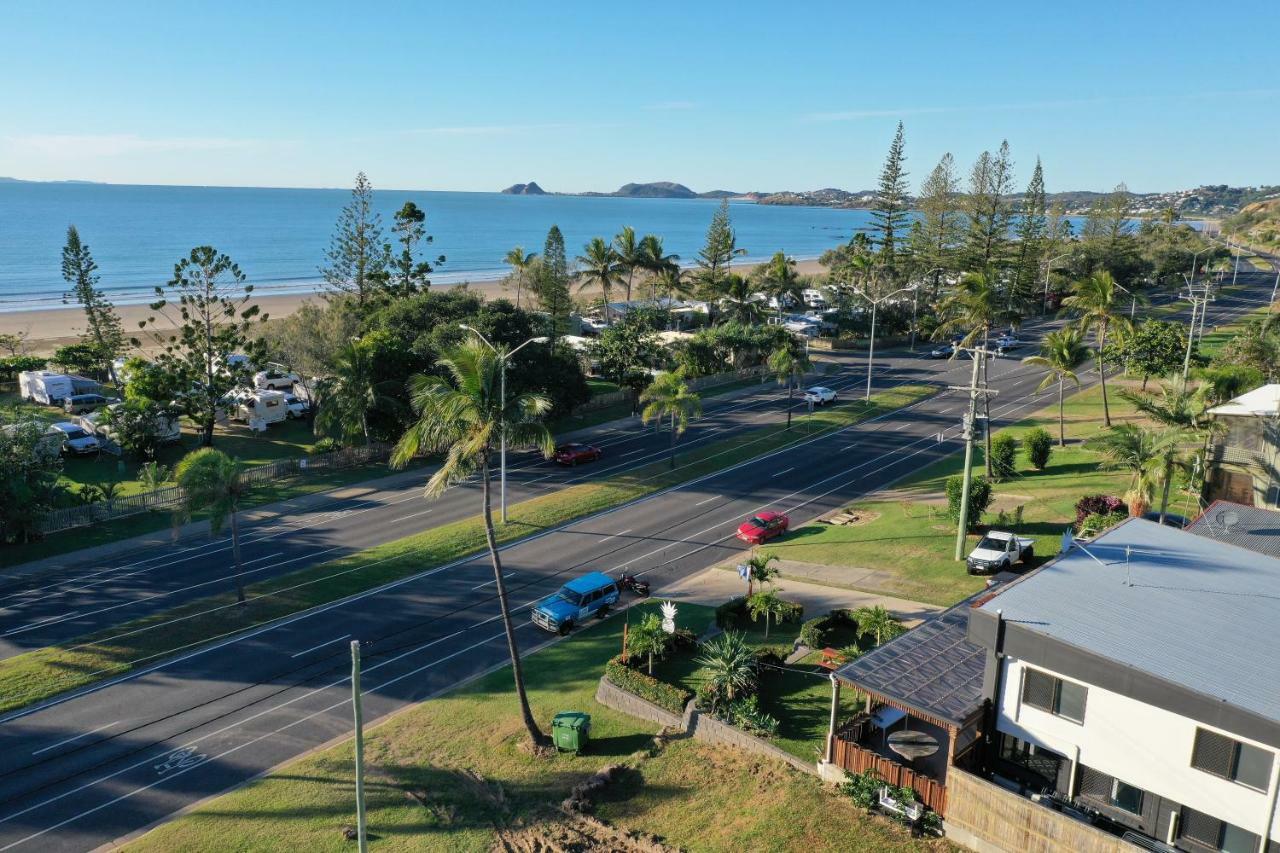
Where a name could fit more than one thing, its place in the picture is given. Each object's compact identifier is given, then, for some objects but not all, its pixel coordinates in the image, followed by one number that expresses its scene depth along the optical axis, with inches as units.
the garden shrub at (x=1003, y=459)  1695.4
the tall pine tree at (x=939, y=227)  3713.1
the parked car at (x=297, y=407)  2236.7
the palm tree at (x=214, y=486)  1119.6
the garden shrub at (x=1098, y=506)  1296.8
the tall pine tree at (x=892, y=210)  3764.8
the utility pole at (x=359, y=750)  572.7
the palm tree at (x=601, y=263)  3080.7
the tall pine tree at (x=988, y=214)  3681.1
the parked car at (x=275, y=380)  2336.7
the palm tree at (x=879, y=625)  943.0
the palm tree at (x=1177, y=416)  1173.2
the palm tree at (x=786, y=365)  2194.9
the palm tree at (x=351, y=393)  1839.3
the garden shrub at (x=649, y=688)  868.0
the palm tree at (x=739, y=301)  3186.5
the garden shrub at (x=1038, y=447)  1694.1
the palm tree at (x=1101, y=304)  2198.9
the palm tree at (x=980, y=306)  1800.0
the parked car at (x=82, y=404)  2162.9
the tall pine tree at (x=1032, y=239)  3853.3
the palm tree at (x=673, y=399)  1817.2
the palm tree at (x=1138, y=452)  1168.8
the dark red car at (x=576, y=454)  1890.1
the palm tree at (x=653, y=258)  3159.5
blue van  1119.0
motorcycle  1240.2
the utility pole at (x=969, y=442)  1165.1
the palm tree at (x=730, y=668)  855.7
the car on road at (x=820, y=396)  2415.1
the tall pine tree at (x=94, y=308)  2367.1
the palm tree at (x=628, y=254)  3137.3
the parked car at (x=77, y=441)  1872.5
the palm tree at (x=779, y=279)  3700.8
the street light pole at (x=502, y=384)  848.8
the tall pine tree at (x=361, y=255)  2651.3
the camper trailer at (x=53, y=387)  2192.4
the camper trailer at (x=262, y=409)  2126.0
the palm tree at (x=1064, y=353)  1839.3
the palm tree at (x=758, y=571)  1114.1
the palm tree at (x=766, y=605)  1047.6
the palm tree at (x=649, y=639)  958.4
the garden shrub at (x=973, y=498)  1339.8
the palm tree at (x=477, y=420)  826.8
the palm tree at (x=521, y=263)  3314.5
